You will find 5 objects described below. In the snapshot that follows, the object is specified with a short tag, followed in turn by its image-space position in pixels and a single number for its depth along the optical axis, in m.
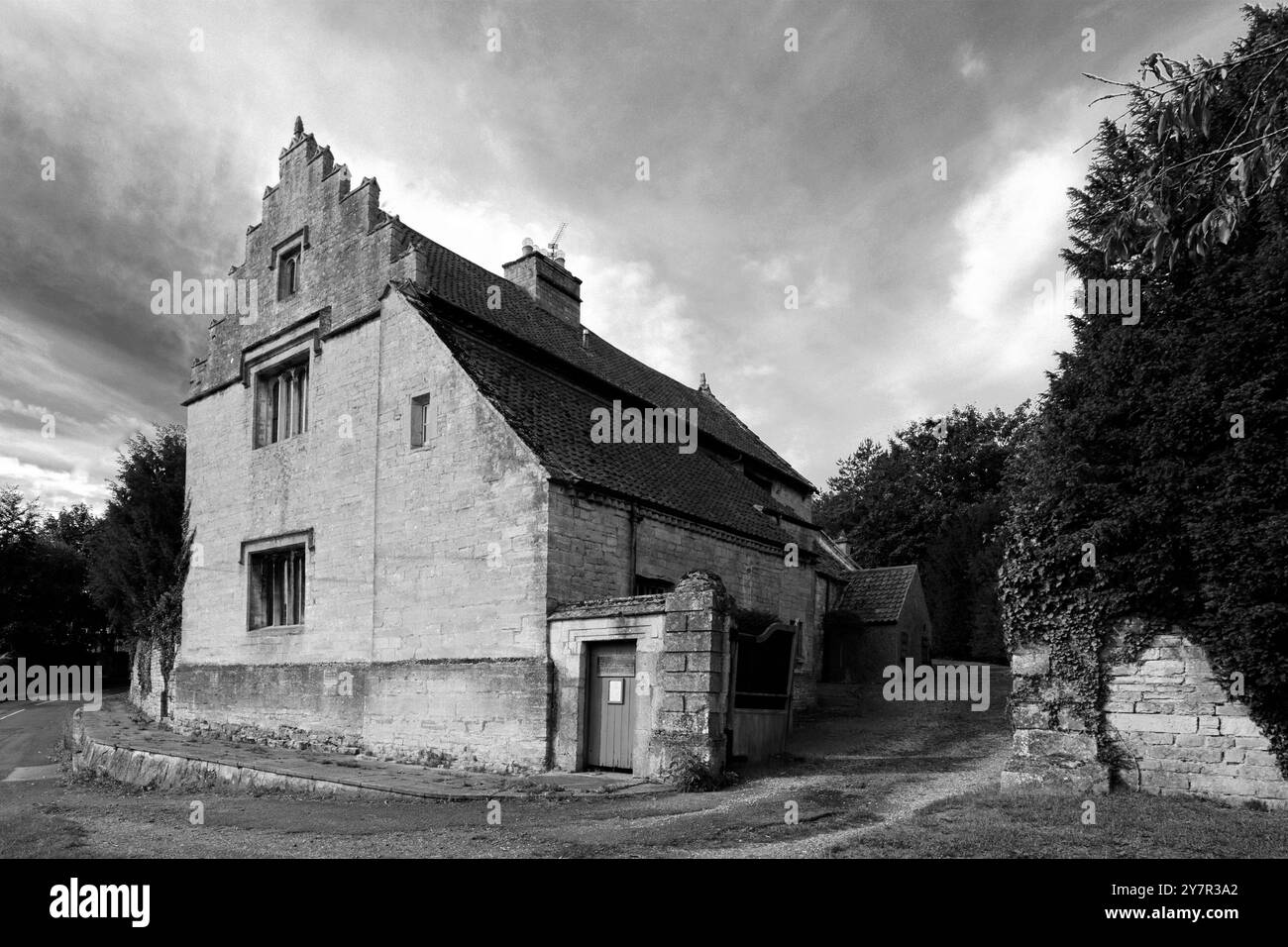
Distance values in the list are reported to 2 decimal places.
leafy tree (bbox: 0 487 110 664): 43.88
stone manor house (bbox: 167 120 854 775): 13.82
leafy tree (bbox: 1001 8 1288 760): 10.55
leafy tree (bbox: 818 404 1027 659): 48.81
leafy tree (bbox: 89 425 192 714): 24.78
